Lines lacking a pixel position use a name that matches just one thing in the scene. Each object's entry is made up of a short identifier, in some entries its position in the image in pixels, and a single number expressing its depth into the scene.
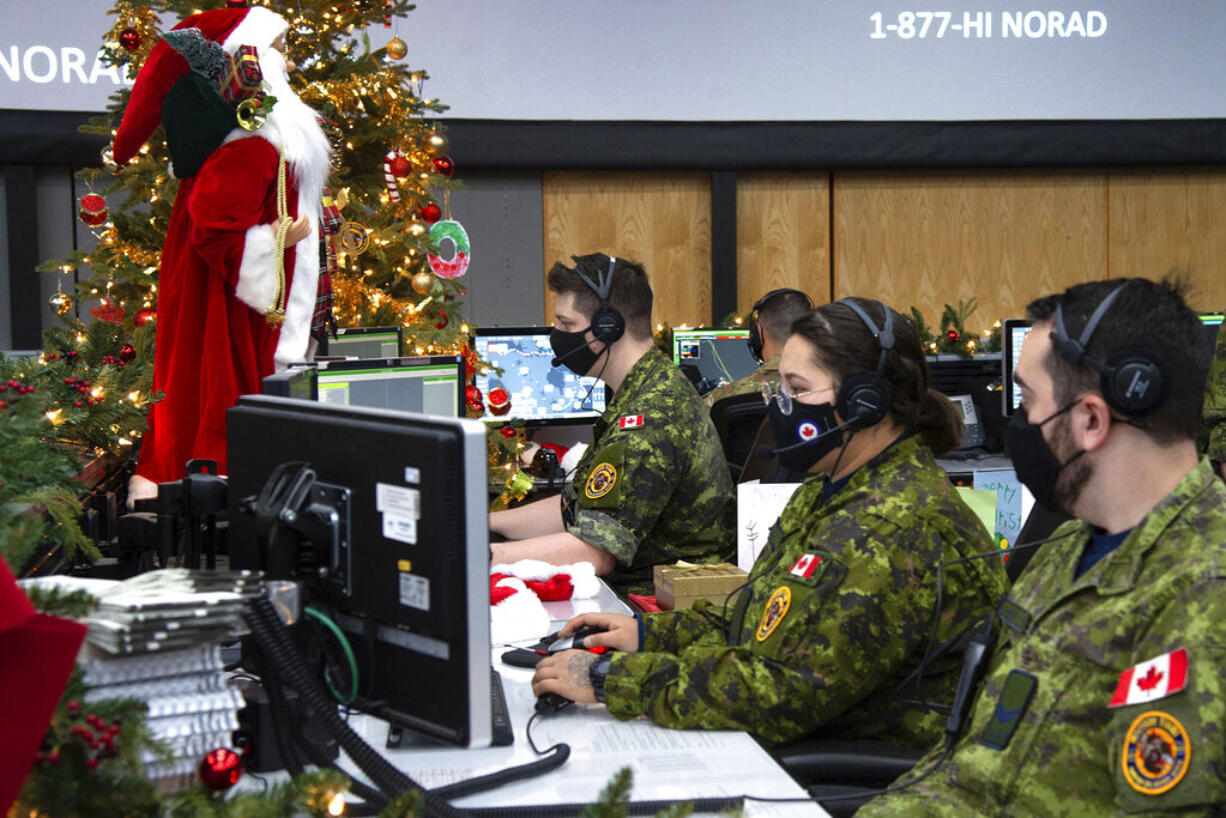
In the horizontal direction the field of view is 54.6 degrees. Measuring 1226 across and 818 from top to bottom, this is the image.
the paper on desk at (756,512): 2.45
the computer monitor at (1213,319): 4.49
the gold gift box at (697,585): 2.22
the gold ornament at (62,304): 4.50
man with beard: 1.15
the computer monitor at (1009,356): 4.50
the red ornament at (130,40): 3.87
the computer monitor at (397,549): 1.19
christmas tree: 4.14
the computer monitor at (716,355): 5.33
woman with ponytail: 1.64
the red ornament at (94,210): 4.14
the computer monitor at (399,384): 2.46
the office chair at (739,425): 3.76
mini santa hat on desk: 2.07
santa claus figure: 2.63
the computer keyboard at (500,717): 1.57
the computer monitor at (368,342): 3.33
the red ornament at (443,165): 4.69
